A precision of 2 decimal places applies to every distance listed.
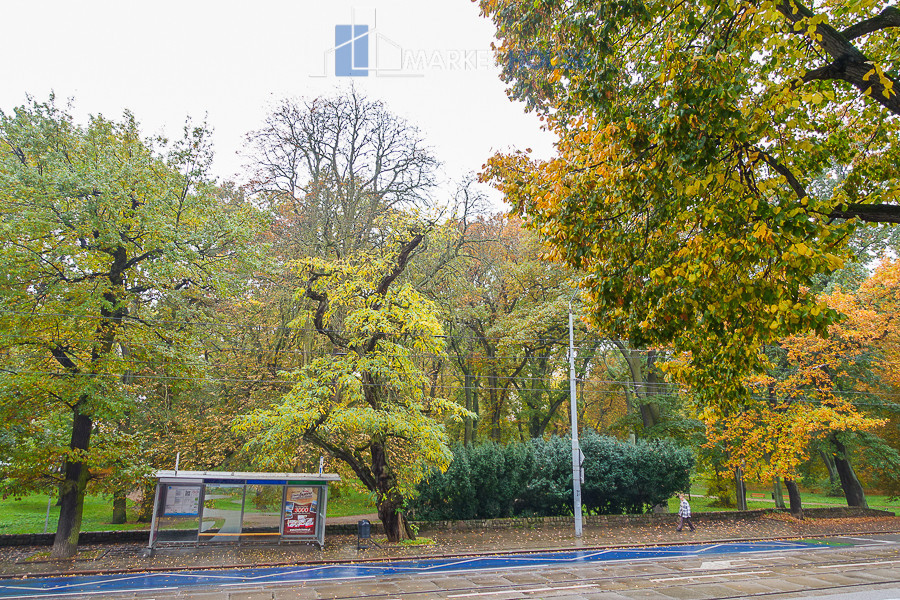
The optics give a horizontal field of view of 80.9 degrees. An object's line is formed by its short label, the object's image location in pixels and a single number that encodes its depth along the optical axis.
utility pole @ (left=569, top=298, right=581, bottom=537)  19.34
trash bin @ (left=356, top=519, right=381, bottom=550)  17.71
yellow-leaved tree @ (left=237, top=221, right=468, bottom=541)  14.99
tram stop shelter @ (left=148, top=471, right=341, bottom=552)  16.25
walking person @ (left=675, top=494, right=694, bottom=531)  20.73
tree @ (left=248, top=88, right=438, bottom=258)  20.48
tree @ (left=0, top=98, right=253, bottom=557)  13.65
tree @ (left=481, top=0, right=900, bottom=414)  5.09
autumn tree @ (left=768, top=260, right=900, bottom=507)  21.69
